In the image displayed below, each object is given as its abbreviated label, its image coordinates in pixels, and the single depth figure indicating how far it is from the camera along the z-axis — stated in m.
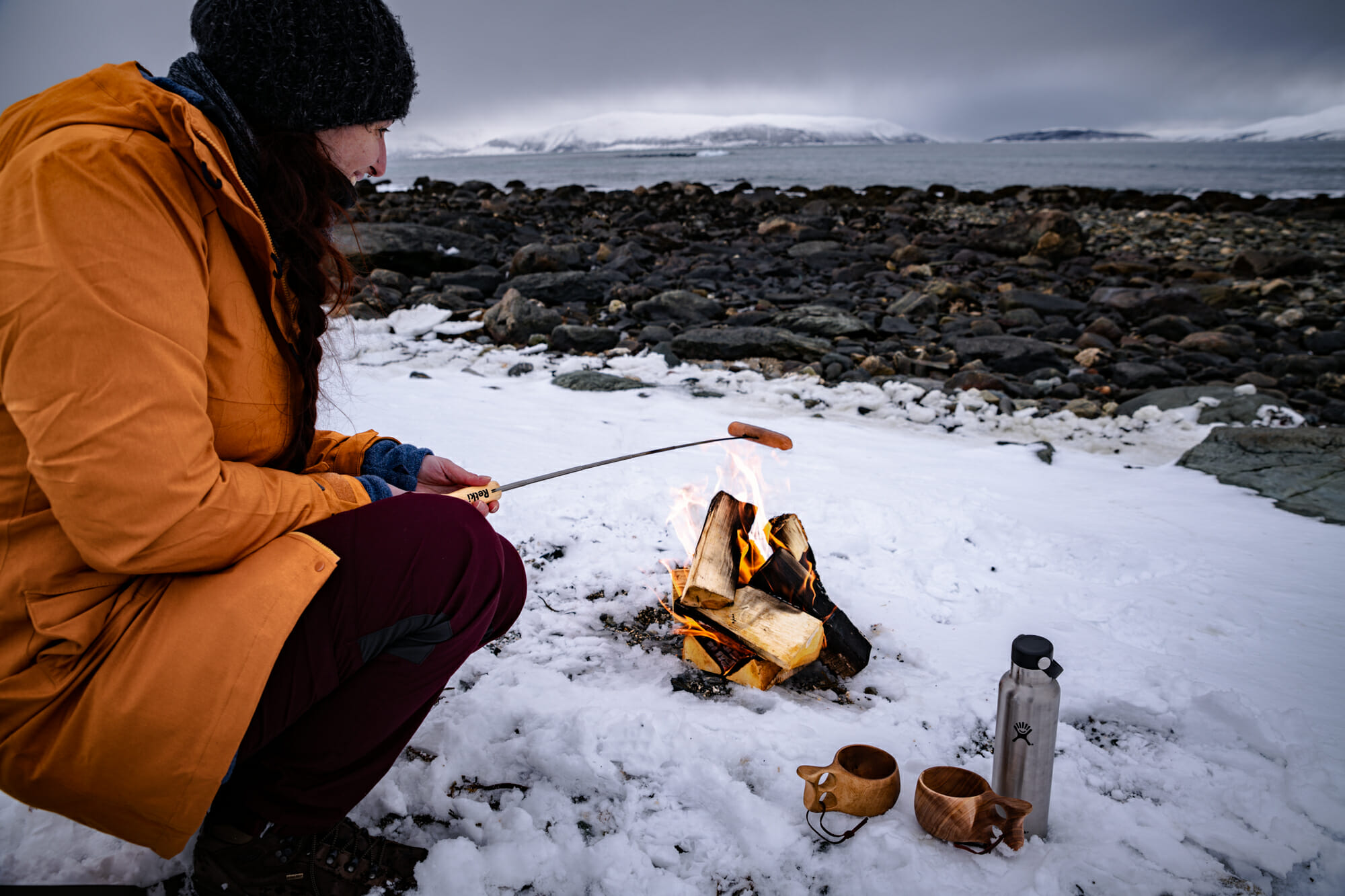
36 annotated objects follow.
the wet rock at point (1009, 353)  8.05
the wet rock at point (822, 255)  15.02
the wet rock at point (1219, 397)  6.06
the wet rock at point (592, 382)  6.45
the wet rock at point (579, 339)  8.28
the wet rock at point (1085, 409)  6.48
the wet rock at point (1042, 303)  10.82
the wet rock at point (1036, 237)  15.30
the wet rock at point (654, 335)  8.70
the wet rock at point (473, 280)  11.63
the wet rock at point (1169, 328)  9.34
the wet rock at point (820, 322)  9.15
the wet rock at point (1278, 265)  13.10
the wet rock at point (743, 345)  8.09
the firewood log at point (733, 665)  2.64
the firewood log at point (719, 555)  2.70
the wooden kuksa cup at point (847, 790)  1.99
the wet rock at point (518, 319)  8.64
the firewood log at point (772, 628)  2.58
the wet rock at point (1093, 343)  8.72
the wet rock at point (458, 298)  10.01
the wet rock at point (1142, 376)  7.44
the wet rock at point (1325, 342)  8.57
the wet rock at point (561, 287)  10.88
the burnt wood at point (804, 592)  2.73
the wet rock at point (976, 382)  7.15
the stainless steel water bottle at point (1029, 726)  1.91
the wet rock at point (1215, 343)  8.51
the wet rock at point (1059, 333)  9.46
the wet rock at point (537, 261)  12.59
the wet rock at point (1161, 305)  10.21
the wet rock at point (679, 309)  9.95
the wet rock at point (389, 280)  11.07
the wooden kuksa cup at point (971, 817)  1.90
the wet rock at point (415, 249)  12.66
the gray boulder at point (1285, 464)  4.05
